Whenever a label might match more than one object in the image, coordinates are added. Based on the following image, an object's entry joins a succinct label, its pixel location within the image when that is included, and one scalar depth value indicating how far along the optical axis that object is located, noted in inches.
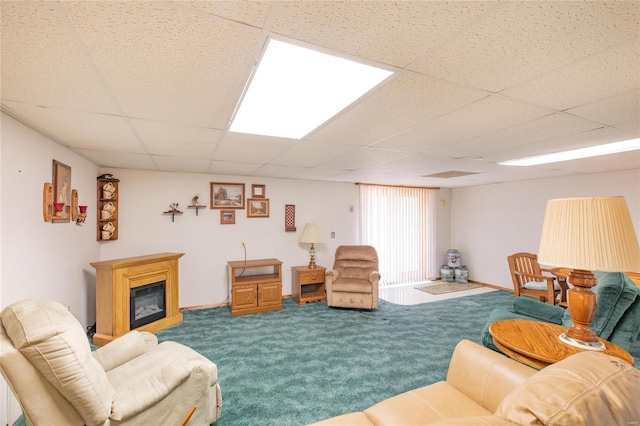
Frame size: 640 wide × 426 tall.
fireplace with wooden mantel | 124.5
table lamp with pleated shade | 54.6
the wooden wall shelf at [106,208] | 150.2
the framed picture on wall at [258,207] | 191.6
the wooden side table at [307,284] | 187.8
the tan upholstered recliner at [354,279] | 172.2
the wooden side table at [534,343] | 58.3
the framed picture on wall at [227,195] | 182.5
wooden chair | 151.9
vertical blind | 233.8
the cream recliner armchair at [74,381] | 48.0
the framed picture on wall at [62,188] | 98.5
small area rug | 219.5
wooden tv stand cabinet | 165.6
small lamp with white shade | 192.9
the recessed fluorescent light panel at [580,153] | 109.9
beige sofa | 28.1
